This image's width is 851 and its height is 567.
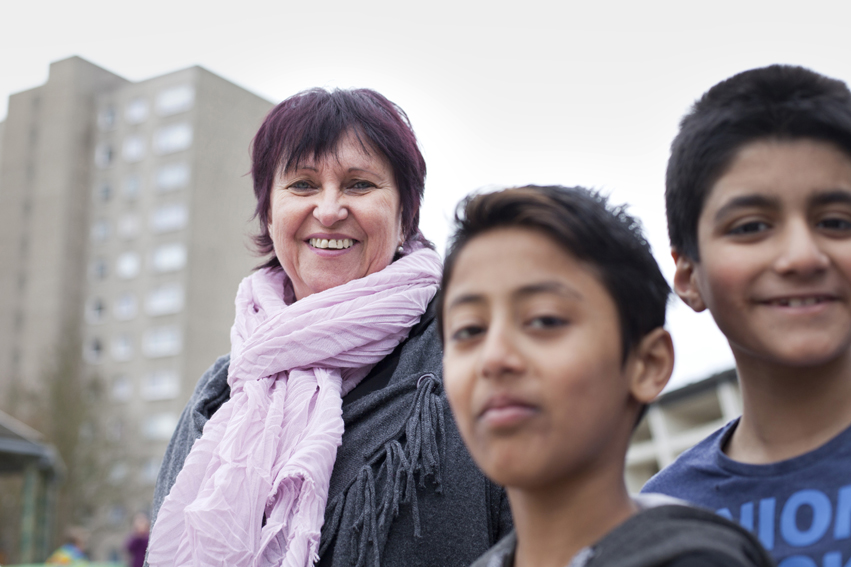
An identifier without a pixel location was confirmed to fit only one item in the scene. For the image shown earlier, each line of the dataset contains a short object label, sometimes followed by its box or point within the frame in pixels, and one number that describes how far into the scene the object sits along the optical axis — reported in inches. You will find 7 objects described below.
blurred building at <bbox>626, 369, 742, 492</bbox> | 746.8
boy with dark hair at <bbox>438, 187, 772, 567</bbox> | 46.5
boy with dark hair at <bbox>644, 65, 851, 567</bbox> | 53.4
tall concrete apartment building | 1488.7
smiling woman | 80.1
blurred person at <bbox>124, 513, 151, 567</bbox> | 402.5
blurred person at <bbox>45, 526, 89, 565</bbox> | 434.0
